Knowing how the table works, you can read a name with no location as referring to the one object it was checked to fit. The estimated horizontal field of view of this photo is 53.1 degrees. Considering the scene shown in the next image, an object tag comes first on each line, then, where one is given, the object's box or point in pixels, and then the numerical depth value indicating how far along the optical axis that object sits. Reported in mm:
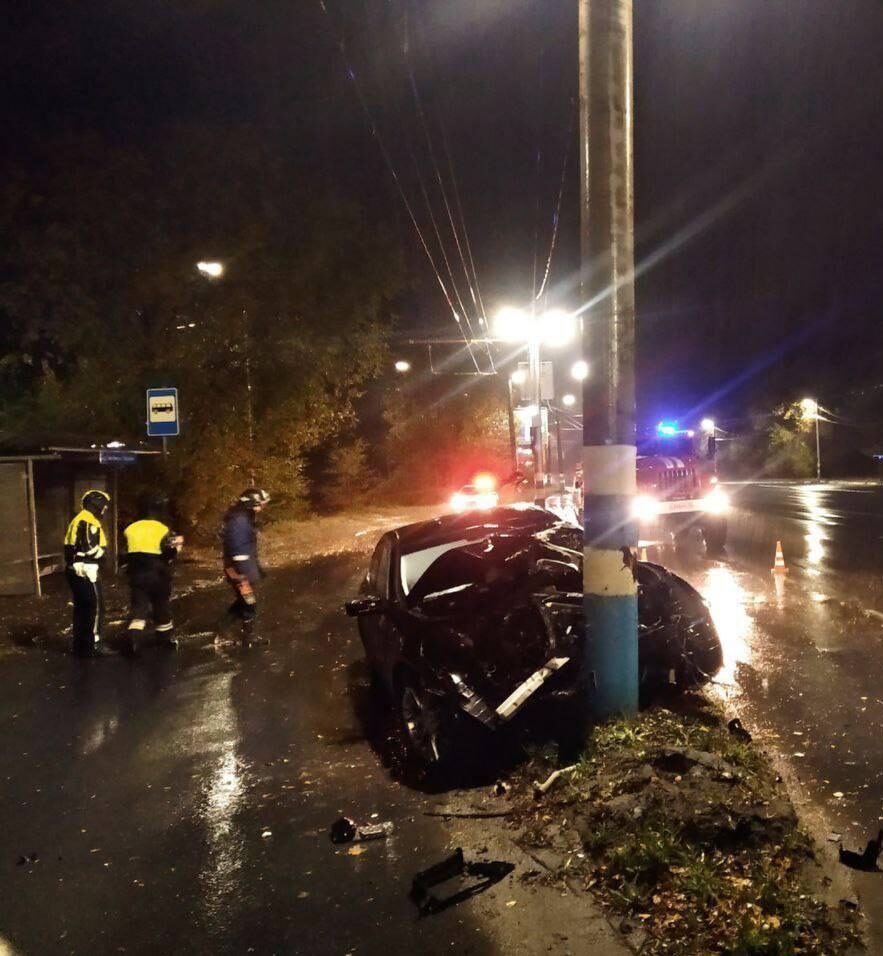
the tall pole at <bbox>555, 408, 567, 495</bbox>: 33881
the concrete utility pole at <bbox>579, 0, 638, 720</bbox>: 5336
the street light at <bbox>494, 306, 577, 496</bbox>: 25281
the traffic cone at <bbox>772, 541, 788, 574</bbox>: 12930
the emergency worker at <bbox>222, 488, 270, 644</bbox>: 9430
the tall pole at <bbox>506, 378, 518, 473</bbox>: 36172
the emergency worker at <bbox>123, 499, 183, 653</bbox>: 9109
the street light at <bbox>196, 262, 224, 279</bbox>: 16094
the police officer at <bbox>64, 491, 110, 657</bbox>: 8961
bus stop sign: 13531
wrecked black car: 5438
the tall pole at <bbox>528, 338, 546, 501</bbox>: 25281
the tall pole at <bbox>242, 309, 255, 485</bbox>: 19186
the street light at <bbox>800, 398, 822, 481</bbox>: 54250
